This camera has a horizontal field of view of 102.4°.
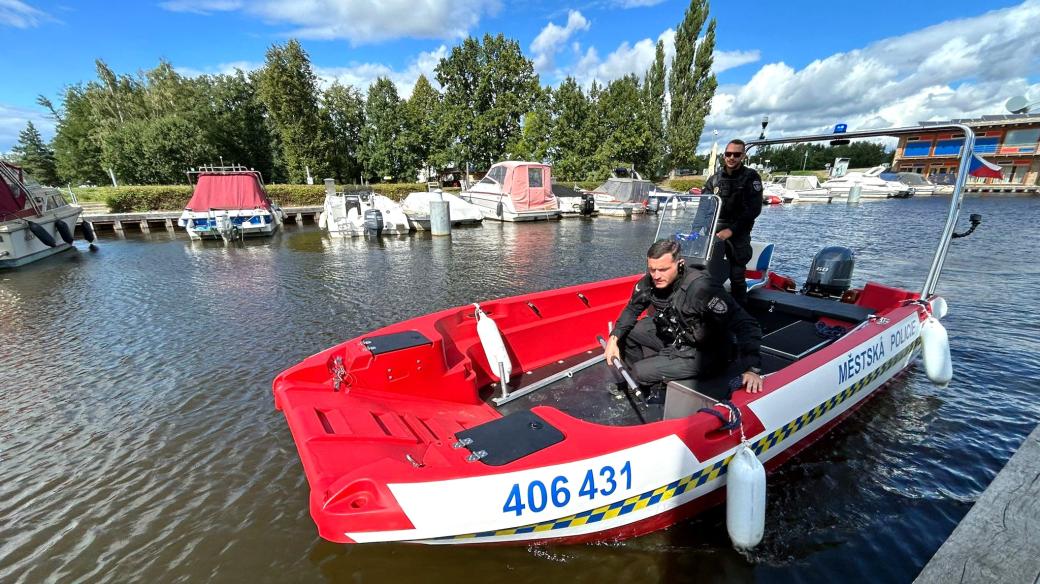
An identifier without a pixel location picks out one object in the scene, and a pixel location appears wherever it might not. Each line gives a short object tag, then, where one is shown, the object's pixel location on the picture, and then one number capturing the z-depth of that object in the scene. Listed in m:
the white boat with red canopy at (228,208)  15.95
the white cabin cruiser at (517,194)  21.86
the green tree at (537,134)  33.41
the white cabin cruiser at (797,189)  36.19
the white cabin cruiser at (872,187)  37.00
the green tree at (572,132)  33.69
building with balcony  39.72
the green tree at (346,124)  34.28
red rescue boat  2.12
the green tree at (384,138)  33.88
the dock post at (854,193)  33.75
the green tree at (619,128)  34.38
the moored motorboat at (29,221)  11.63
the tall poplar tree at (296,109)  28.77
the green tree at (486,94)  33.16
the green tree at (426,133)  33.56
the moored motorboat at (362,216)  16.88
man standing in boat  4.47
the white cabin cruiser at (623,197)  25.00
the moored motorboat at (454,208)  19.98
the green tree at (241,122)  32.16
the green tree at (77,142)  32.22
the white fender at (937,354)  4.28
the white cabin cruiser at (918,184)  39.22
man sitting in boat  2.93
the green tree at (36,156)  43.38
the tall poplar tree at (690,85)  40.06
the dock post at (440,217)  16.98
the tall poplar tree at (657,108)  41.22
